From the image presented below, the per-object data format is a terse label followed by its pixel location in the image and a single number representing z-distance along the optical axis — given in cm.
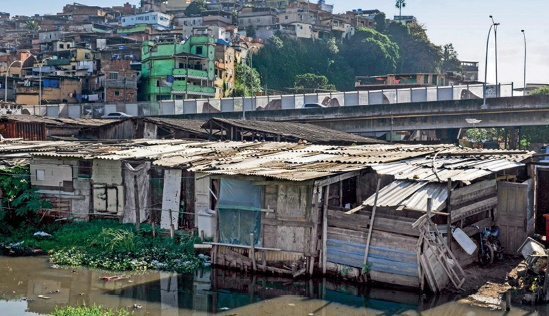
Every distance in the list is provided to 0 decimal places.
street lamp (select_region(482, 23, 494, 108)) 3778
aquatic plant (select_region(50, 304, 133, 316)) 1189
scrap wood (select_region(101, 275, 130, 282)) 1487
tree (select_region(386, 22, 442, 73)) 9050
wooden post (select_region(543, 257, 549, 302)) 1285
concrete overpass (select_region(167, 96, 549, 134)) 3581
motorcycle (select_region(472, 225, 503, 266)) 1533
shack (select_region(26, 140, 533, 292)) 1384
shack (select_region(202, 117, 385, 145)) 2541
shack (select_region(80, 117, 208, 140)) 2575
